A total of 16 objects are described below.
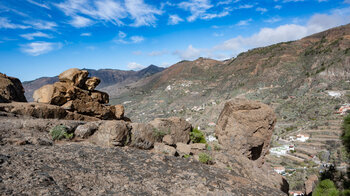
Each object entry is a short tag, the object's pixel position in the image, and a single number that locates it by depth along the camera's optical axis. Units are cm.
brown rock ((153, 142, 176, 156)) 661
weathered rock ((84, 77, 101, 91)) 1069
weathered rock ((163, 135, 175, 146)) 766
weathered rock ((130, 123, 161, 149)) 654
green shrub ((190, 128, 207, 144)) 942
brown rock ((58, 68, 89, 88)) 972
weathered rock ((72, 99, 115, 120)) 898
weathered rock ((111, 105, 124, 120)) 1109
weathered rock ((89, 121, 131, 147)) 589
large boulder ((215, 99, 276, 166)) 980
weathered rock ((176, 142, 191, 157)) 697
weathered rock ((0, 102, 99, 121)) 676
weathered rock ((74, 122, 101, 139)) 597
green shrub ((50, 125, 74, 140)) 554
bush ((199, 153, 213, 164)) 666
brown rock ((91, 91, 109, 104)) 1047
